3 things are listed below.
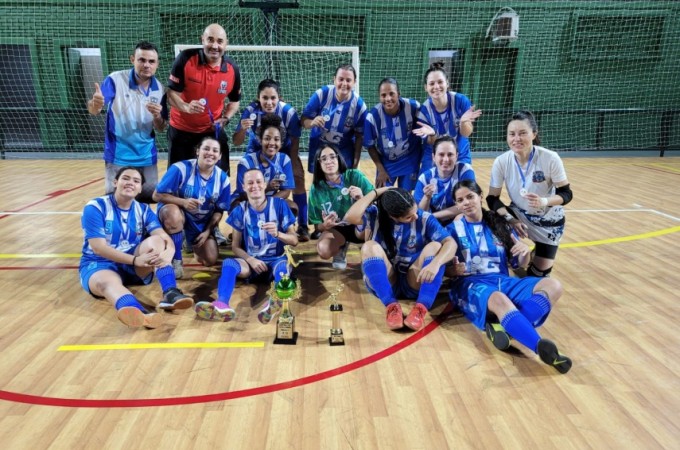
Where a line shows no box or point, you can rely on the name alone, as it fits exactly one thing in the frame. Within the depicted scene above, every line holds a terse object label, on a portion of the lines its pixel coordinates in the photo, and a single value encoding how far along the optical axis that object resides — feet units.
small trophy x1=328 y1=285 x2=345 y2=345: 9.48
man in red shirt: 13.92
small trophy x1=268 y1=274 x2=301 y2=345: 9.32
